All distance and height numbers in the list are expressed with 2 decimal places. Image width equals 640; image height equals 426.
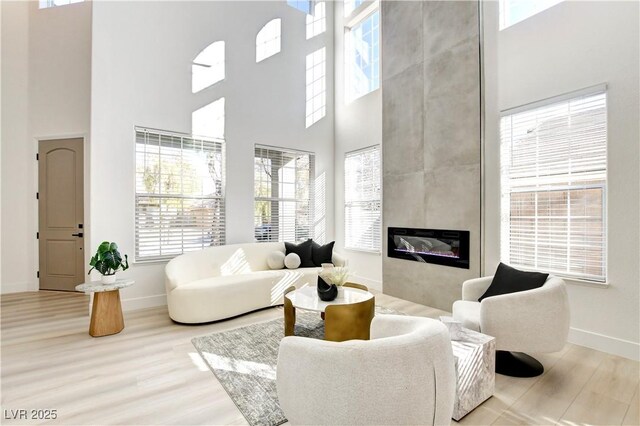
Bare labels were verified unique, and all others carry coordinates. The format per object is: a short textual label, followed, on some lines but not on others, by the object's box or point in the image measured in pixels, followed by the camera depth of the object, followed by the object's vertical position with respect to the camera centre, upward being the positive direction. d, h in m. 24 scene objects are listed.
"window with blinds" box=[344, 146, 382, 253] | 5.19 +0.24
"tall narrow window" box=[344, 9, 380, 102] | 5.33 +3.04
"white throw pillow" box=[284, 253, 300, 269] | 4.53 -0.76
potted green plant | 3.21 -0.54
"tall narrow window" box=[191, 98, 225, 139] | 4.44 +1.46
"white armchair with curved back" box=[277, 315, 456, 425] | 1.10 -0.67
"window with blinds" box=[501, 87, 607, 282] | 2.79 +0.28
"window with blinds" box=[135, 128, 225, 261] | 4.07 +0.29
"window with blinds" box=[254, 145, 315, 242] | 5.12 +0.36
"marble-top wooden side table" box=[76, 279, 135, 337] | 3.09 -1.04
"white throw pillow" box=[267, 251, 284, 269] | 4.53 -0.74
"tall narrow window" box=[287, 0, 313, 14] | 5.55 +4.09
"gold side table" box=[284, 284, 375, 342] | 2.57 -0.92
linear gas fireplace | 3.74 -0.48
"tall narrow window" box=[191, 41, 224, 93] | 4.45 +2.30
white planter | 3.22 -0.73
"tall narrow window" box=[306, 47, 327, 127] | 5.72 +2.56
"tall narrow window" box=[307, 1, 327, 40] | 5.73 +3.87
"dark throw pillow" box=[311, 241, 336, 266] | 4.74 -0.68
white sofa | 3.37 -0.89
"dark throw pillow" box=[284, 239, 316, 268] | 4.70 -0.62
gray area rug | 1.91 -1.29
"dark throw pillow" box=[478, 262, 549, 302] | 2.46 -0.61
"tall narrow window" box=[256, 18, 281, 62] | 5.04 +3.08
